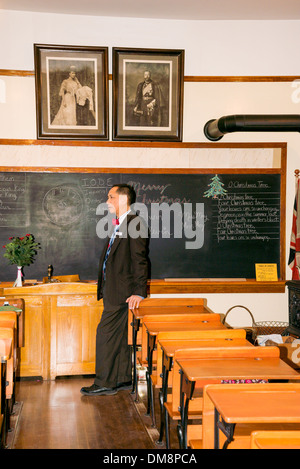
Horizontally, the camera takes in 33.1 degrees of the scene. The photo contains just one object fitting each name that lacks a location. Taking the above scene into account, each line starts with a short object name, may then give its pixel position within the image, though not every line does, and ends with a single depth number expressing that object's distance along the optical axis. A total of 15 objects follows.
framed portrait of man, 5.92
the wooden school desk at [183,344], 3.10
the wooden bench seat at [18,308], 4.19
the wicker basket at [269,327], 6.03
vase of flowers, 5.36
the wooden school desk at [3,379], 2.91
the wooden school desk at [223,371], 2.54
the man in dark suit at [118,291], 4.57
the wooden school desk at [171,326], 3.52
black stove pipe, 5.33
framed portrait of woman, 5.77
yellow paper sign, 6.17
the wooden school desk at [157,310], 4.09
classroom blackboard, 5.89
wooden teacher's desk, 5.07
